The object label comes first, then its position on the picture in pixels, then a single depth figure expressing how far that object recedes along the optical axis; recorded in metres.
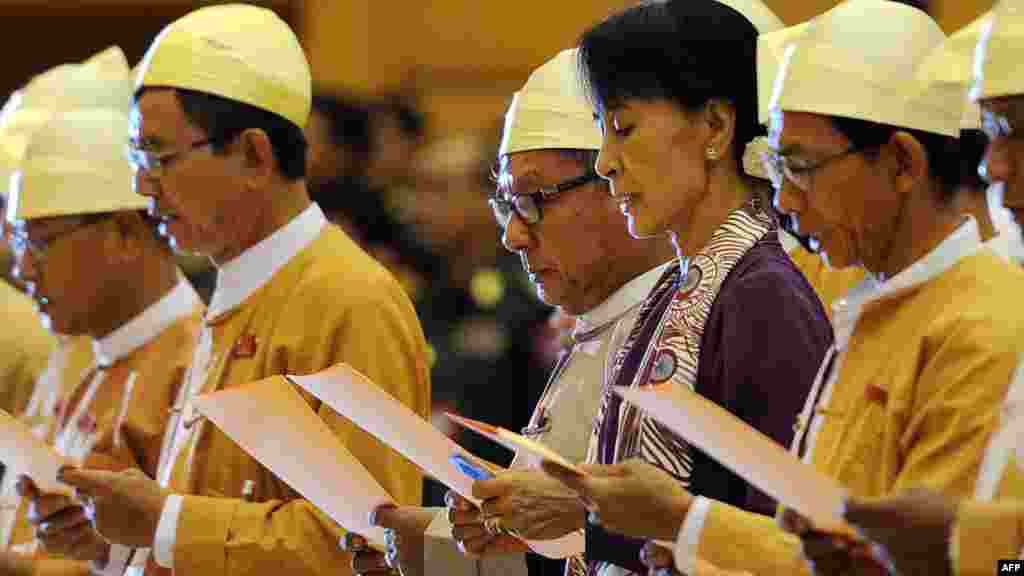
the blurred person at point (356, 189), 13.15
